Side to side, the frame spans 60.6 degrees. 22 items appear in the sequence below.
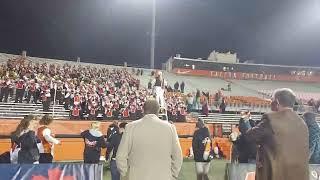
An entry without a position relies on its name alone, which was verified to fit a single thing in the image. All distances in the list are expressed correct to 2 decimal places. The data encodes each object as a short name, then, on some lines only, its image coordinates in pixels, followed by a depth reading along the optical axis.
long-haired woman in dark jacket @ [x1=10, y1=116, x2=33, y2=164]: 4.51
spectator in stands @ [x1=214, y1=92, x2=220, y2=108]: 18.26
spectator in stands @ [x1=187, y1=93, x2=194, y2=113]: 16.33
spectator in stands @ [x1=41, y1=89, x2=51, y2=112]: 12.50
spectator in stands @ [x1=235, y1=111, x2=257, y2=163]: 5.32
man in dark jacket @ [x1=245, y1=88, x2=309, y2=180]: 2.27
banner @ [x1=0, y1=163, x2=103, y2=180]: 4.02
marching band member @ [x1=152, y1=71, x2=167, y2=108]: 8.09
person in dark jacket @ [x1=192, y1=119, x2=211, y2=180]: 5.93
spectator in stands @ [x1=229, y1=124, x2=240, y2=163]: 6.39
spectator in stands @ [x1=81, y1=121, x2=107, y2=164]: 5.51
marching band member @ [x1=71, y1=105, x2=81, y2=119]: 12.10
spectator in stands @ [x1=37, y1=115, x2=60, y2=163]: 5.01
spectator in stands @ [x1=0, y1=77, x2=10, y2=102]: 12.48
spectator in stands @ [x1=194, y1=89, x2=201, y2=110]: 16.79
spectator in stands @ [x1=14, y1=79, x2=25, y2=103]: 12.55
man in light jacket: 2.64
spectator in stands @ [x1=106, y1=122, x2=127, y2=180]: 5.69
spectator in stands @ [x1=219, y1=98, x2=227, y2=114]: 17.39
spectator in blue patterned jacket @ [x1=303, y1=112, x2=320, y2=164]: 4.39
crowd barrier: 4.74
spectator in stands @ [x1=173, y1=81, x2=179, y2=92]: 18.16
